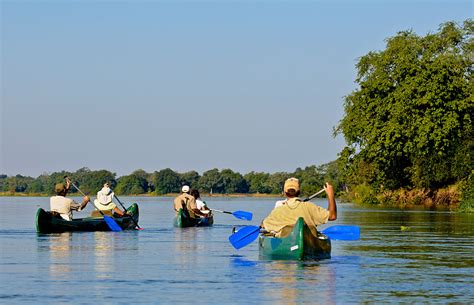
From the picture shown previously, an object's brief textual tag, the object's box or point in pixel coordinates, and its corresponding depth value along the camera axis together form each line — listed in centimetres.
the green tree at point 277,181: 14405
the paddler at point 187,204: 3403
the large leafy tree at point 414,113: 5269
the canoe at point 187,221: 3297
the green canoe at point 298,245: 1770
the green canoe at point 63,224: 2788
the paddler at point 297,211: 1798
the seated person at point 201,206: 3472
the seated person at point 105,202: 3131
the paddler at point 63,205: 2795
